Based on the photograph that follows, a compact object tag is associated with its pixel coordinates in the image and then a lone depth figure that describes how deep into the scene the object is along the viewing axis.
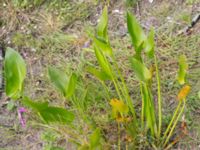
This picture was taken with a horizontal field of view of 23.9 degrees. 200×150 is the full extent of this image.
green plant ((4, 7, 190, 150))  1.71
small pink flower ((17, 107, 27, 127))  2.18
